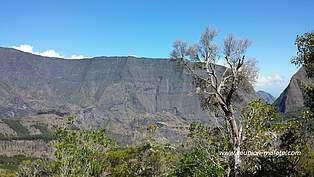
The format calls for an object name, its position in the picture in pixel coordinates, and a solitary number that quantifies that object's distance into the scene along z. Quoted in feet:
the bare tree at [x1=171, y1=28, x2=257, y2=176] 54.46
